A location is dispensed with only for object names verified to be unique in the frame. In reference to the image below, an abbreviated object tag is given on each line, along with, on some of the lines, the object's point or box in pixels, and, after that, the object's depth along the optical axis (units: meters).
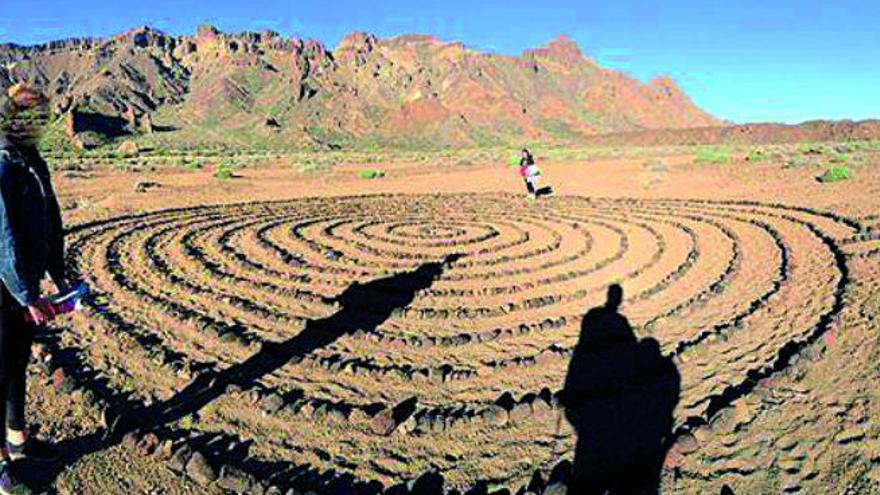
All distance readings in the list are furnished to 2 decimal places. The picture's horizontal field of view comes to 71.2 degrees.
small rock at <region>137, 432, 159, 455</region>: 5.21
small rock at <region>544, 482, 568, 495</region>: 4.66
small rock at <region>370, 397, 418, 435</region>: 5.77
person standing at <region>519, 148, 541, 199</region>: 20.64
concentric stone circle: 5.80
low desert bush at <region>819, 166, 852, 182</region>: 21.78
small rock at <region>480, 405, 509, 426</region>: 5.95
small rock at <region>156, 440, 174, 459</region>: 5.15
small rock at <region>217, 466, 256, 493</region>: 4.77
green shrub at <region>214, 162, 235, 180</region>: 30.55
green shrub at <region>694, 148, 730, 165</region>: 33.27
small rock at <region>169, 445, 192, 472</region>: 5.01
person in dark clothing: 4.07
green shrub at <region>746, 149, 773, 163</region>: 32.03
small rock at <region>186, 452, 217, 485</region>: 4.87
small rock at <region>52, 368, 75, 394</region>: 6.34
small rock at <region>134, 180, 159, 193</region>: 23.68
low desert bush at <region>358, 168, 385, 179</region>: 32.88
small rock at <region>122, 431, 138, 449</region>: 5.28
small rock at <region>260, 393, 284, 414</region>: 6.04
